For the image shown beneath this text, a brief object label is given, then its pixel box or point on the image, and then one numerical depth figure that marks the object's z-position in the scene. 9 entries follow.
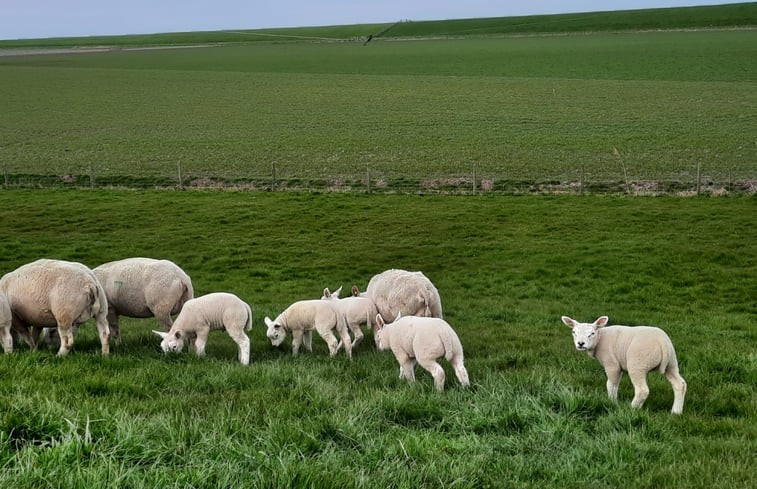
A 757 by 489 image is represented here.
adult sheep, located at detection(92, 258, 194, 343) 12.30
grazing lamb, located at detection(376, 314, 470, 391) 8.87
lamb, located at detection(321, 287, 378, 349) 12.55
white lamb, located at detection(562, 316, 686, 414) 7.98
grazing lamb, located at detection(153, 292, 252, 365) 10.92
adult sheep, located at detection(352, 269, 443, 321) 12.54
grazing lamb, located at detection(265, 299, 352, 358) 11.89
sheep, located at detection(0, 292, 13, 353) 9.76
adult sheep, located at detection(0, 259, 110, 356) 10.12
